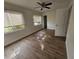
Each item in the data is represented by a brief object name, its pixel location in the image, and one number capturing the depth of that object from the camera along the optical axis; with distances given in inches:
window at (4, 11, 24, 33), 110.0
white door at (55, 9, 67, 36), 140.6
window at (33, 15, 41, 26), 216.6
